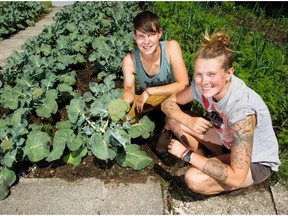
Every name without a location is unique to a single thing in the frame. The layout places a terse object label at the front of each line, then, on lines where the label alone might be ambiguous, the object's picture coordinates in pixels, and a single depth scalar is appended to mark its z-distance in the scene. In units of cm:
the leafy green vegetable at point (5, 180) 193
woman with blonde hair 153
